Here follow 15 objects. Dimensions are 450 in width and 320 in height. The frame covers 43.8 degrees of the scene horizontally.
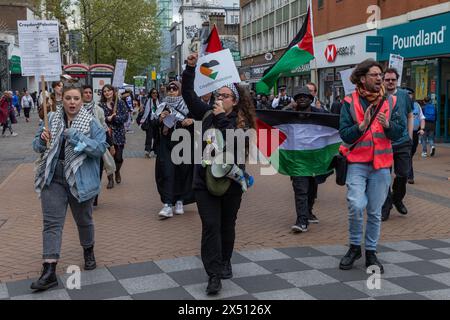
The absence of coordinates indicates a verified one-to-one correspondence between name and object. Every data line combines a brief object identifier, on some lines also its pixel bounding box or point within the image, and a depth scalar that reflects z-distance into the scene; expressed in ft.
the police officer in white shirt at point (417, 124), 37.36
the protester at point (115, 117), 31.94
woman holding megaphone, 15.03
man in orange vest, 16.76
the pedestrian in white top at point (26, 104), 101.60
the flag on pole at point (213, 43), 19.62
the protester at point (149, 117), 34.45
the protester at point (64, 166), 16.10
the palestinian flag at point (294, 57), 23.13
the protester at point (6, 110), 67.36
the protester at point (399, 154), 23.35
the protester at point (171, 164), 24.66
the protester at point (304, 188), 22.26
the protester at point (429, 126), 49.78
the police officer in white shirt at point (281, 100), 66.32
